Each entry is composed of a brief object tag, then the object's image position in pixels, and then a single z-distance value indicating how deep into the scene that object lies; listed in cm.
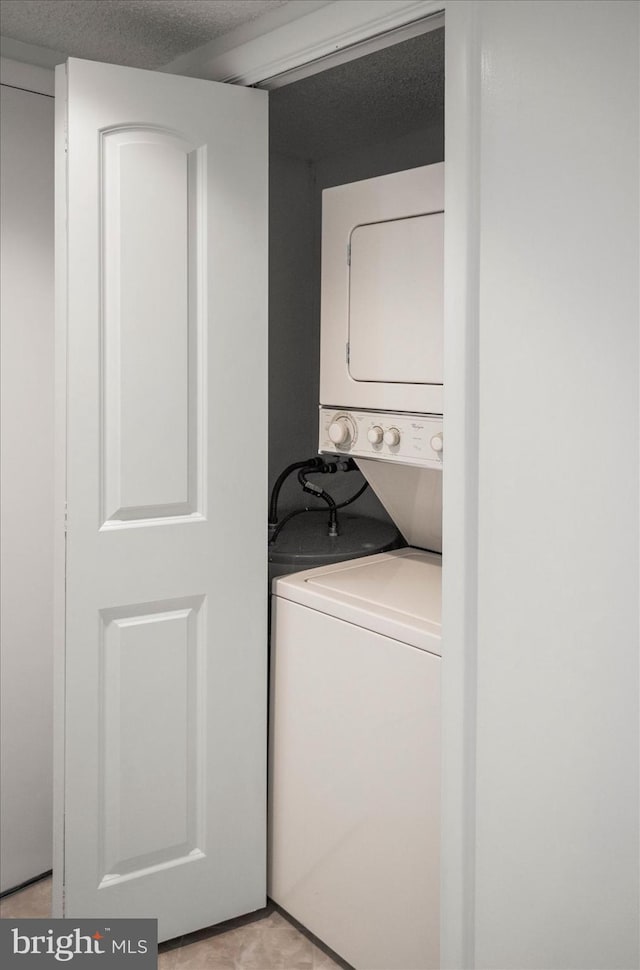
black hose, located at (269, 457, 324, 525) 266
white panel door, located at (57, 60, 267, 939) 191
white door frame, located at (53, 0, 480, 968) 154
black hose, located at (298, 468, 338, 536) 259
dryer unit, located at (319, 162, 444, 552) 192
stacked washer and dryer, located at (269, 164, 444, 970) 188
